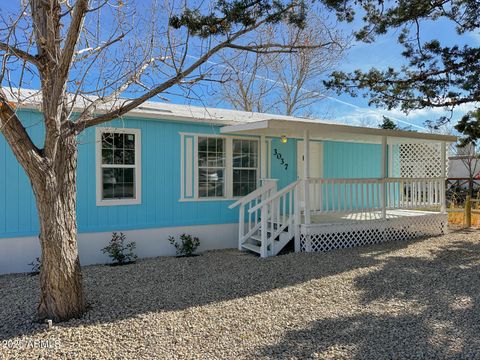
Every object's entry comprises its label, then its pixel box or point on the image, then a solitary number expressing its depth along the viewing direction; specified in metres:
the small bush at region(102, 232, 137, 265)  6.57
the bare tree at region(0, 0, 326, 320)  3.66
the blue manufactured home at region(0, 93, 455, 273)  6.23
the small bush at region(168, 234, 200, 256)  7.28
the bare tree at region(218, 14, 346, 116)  18.91
